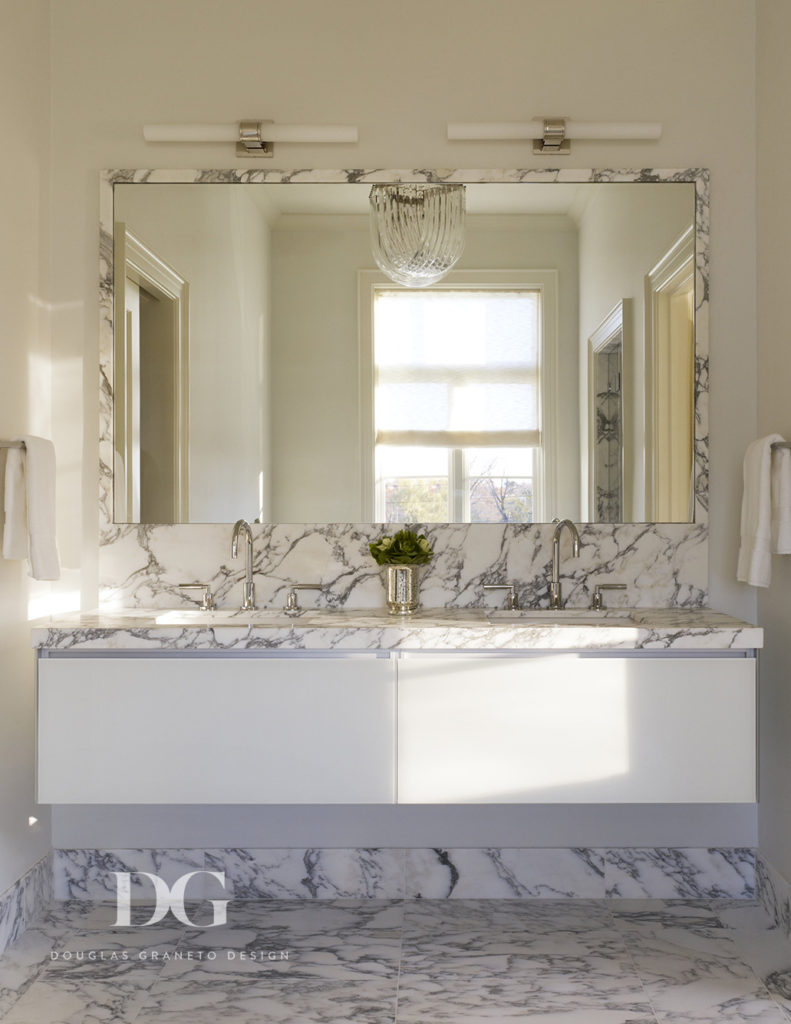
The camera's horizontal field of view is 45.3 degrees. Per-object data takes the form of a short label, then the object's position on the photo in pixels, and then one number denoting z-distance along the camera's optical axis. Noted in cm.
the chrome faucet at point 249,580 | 279
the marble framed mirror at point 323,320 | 285
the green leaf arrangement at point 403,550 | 272
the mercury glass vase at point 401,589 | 271
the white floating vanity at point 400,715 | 236
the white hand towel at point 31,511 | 244
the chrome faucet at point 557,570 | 279
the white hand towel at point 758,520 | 247
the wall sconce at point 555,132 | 278
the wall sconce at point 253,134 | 279
